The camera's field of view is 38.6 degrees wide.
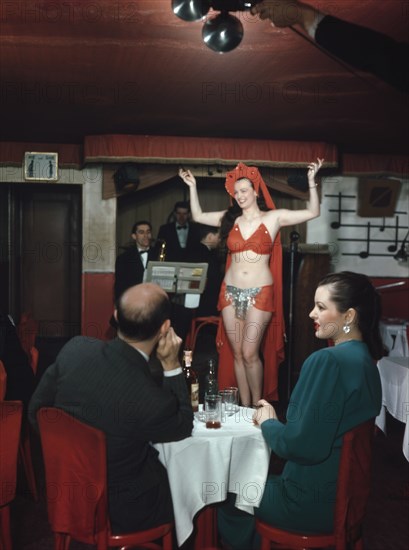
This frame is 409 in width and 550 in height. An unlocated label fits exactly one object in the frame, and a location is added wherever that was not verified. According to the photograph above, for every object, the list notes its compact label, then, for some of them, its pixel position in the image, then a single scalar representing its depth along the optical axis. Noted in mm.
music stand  4777
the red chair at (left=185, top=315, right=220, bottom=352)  5641
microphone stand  4829
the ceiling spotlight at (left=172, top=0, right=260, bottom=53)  2994
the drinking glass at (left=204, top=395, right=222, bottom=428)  2178
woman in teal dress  1741
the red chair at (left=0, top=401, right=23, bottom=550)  1973
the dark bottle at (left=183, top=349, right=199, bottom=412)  2363
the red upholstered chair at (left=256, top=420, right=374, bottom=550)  1661
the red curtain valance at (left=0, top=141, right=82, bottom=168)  7262
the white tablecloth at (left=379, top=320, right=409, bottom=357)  5645
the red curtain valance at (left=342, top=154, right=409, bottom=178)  7699
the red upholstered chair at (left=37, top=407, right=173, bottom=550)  1658
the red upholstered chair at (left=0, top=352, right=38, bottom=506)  2952
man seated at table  1734
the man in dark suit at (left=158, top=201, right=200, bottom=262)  6866
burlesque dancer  4020
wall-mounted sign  7336
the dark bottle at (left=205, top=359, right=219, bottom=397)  2374
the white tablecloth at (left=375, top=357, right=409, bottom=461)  3131
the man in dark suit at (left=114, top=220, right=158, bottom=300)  5902
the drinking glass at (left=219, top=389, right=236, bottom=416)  2314
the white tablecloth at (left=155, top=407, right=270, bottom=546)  1975
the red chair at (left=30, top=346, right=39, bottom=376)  3398
